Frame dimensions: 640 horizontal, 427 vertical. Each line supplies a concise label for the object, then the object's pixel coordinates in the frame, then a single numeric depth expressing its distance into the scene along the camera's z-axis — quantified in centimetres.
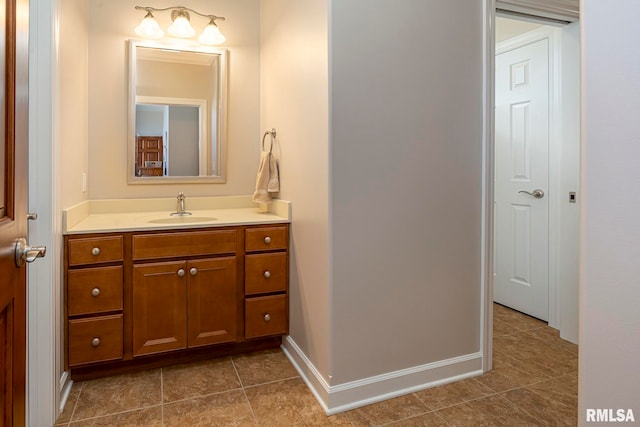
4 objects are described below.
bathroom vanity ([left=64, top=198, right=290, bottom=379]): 204
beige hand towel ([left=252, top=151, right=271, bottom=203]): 260
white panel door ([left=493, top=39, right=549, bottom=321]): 297
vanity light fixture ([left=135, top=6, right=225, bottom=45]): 259
